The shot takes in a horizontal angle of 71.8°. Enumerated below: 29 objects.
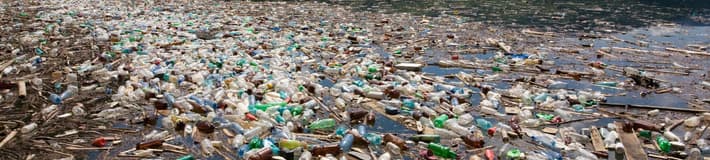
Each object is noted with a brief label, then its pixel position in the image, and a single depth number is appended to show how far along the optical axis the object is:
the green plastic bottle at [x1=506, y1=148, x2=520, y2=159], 5.17
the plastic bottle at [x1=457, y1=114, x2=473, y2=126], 6.23
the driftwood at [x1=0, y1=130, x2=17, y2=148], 5.36
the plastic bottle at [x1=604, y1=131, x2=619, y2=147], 5.57
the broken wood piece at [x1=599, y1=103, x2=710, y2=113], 6.88
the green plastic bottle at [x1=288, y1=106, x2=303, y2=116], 6.37
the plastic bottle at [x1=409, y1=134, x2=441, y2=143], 5.62
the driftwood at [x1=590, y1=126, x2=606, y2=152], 5.47
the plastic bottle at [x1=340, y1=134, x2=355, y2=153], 5.39
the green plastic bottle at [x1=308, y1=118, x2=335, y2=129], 6.04
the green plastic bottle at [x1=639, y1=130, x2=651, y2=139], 5.84
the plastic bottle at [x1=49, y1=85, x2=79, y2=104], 6.84
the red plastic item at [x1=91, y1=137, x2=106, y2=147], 5.36
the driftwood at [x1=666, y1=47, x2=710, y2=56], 11.22
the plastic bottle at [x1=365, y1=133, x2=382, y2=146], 5.57
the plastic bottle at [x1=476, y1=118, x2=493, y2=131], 6.09
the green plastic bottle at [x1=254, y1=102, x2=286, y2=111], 6.51
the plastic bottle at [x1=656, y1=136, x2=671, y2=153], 5.41
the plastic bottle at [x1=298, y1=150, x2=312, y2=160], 5.02
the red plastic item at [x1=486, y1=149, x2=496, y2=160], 5.21
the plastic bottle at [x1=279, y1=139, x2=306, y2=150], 5.31
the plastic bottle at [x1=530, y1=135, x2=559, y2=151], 5.51
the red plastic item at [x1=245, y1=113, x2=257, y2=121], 6.09
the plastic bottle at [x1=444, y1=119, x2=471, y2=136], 5.82
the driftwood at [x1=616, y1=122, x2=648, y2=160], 5.27
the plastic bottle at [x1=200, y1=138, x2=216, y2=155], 5.33
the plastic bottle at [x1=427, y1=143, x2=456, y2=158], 5.21
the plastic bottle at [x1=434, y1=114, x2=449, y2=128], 6.07
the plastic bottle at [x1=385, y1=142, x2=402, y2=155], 5.39
